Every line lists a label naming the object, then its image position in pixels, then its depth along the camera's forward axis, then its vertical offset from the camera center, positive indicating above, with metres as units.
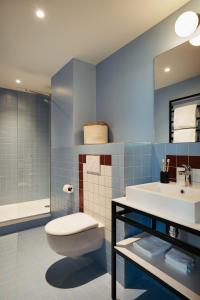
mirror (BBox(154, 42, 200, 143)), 1.43 +0.47
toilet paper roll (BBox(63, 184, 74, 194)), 2.22 -0.43
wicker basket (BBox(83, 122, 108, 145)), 2.10 +0.22
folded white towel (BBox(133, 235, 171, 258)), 1.29 -0.68
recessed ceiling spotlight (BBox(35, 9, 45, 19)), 1.54 +1.16
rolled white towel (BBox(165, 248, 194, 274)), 1.15 -0.69
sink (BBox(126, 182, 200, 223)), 0.98 -0.30
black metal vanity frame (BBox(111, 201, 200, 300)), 0.94 -0.47
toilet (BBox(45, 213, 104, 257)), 1.54 -0.71
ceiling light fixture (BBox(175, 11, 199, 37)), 1.35 +0.95
